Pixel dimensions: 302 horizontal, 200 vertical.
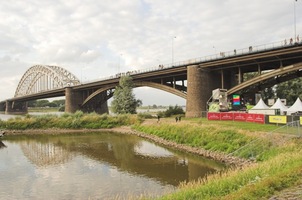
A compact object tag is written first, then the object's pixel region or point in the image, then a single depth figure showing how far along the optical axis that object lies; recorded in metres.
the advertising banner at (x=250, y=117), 36.95
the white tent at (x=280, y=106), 40.23
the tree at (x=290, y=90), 70.19
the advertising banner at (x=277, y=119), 30.83
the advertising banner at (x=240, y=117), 39.25
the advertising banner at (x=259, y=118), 34.94
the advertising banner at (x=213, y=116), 44.32
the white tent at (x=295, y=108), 38.57
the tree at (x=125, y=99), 68.31
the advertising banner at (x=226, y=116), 41.97
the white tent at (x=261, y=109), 40.36
